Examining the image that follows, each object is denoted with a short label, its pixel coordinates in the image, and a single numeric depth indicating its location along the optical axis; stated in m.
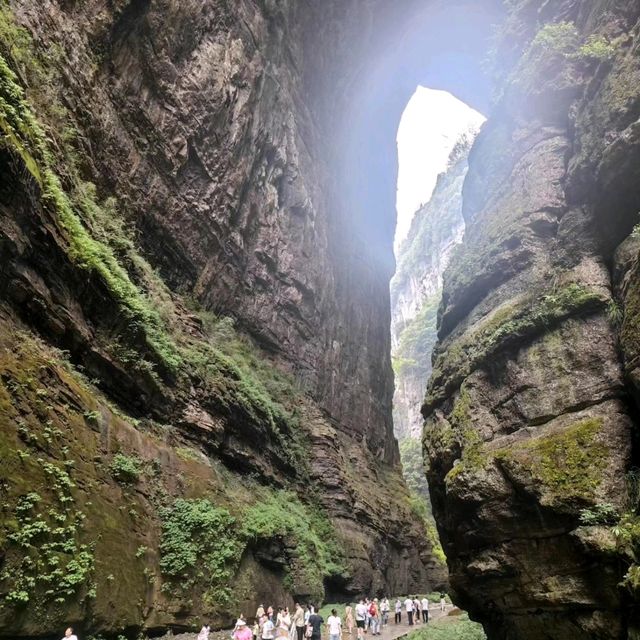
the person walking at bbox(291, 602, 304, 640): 12.13
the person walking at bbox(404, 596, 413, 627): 19.32
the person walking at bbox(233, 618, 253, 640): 8.97
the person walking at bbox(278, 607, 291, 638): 8.84
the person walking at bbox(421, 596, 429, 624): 20.34
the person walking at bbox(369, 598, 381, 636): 16.48
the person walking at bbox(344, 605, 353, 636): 14.87
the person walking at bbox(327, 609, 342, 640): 11.23
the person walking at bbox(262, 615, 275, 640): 10.60
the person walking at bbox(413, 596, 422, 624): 21.82
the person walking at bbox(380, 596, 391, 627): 19.49
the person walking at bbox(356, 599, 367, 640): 16.95
